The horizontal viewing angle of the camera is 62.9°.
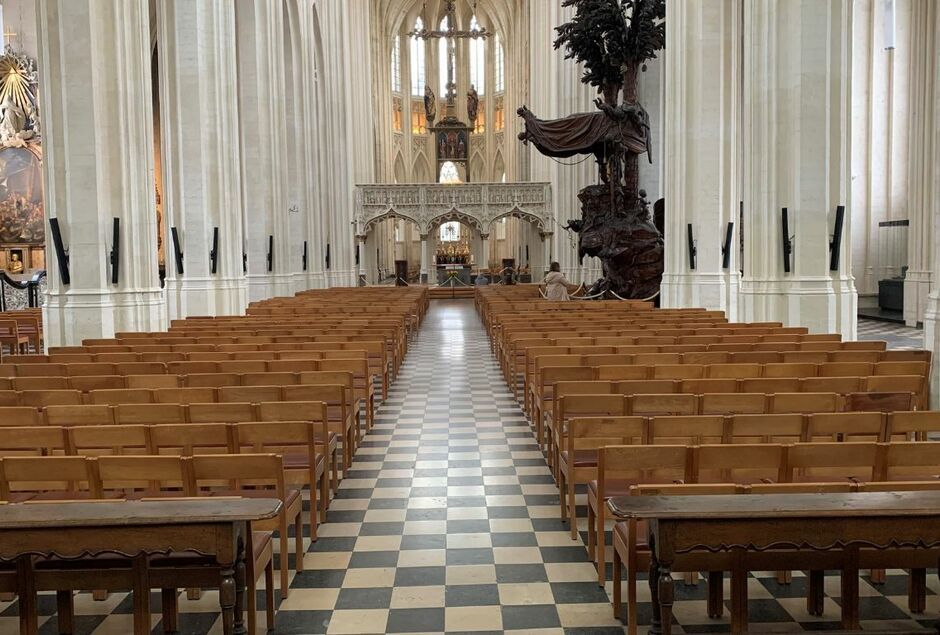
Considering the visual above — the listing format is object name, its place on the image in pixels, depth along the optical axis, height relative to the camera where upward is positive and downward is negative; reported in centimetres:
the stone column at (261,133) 2106 +415
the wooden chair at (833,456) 394 -95
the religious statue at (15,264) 2647 +74
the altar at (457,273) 3878 +22
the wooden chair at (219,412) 513 -87
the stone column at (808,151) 1126 +178
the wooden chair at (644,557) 327 -126
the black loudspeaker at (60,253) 1120 +46
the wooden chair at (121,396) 580 -85
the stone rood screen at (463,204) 3681 +354
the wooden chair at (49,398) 587 -87
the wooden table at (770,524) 294 -99
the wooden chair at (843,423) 463 -93
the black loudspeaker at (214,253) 1606 +59
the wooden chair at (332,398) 602 -94
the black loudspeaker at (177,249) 1596 +70
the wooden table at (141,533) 297 -98
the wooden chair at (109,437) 450 -91
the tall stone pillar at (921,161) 1900 +274
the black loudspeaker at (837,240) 1117 +44
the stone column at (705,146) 1584 +267
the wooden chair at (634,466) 390 -98
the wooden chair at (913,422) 466 -93
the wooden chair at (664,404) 541 -92
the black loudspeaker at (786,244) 1134 +40
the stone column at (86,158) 1122 +188
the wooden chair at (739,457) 389 -94
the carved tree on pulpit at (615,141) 1900 +331
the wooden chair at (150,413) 514 -87
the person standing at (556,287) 1812 -27
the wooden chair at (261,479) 385 -104
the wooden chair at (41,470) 380 -92
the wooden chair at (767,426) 461 -93
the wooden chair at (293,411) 515 -88
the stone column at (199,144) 1589 +290
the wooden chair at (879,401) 564 -97
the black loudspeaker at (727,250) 1567 +47
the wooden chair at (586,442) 473 -113
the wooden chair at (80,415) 512 -87
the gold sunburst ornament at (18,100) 2631 +640
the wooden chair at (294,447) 465 -110
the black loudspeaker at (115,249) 1157 +52
